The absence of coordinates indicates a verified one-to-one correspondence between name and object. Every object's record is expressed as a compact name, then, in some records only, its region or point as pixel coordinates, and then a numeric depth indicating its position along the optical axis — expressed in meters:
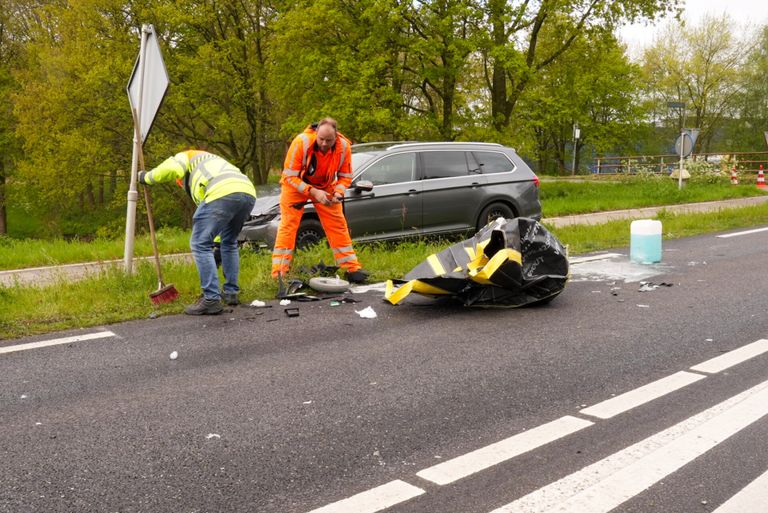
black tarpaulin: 5.97
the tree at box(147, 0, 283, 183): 24.23
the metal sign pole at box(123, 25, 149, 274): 6.62
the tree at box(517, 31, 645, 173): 23.39
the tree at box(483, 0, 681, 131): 20.94
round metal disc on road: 6.85
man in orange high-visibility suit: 7.11
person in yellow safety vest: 5.99
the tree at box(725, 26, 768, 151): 45.94
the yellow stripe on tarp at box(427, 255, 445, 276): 6.12
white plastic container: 8.55
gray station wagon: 9.02
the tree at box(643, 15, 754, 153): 46.59
